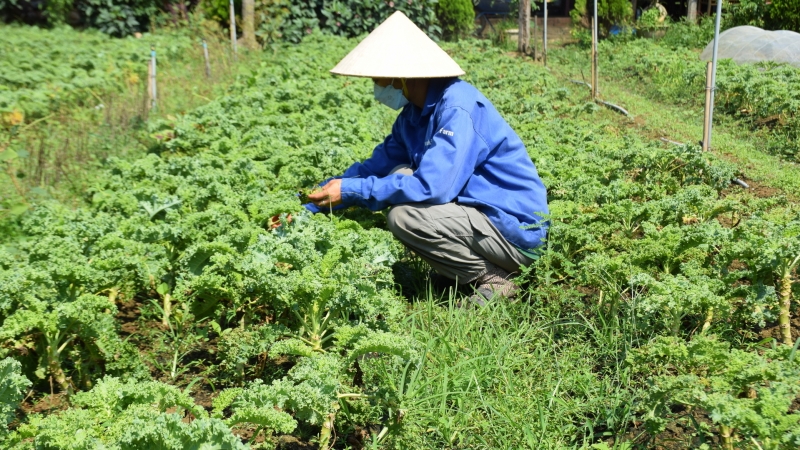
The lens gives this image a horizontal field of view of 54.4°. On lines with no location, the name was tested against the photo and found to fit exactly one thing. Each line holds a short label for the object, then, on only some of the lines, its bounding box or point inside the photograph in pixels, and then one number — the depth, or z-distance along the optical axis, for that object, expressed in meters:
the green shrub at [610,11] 19.55
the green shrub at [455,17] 20.45
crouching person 4.36
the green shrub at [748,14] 17.72
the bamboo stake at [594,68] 10.76
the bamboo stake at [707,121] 7.29
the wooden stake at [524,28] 17.20
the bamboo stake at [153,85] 9.25
